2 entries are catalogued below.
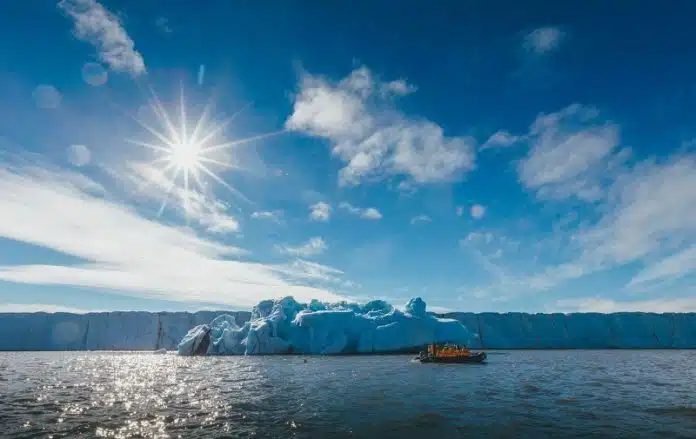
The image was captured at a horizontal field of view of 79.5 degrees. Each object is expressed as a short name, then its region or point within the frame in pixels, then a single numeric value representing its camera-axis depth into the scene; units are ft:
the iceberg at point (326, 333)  192.75
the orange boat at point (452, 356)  130.21
